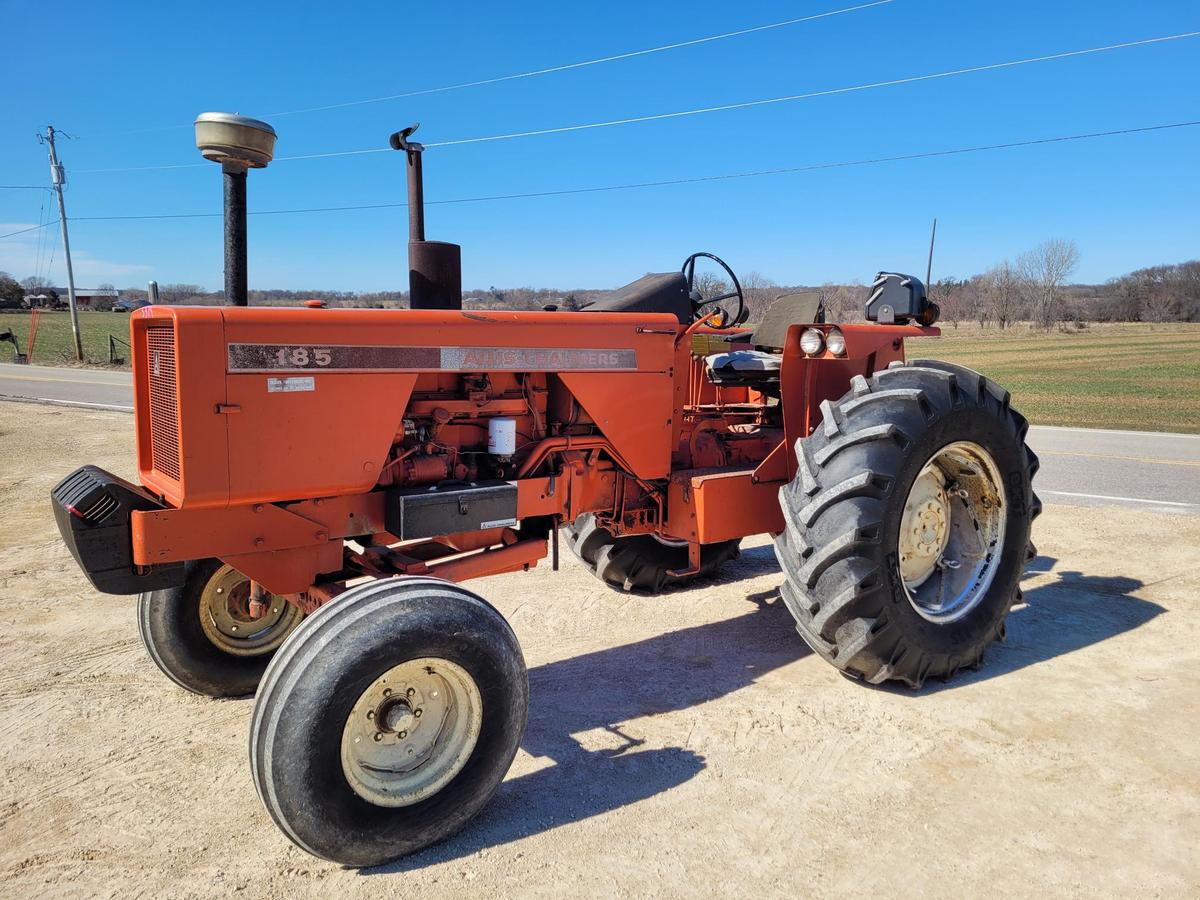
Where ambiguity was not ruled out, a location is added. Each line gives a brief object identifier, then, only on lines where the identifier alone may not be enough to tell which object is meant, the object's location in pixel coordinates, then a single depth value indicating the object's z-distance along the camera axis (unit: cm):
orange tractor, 286
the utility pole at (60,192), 2955
